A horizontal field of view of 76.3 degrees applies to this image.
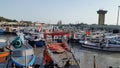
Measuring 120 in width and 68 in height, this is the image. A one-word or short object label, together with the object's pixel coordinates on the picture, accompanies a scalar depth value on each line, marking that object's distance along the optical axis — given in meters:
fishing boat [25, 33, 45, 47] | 18.09
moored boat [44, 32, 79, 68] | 8.11
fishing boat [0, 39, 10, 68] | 10.48
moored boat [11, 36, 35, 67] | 7.92
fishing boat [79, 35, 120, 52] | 16.65
